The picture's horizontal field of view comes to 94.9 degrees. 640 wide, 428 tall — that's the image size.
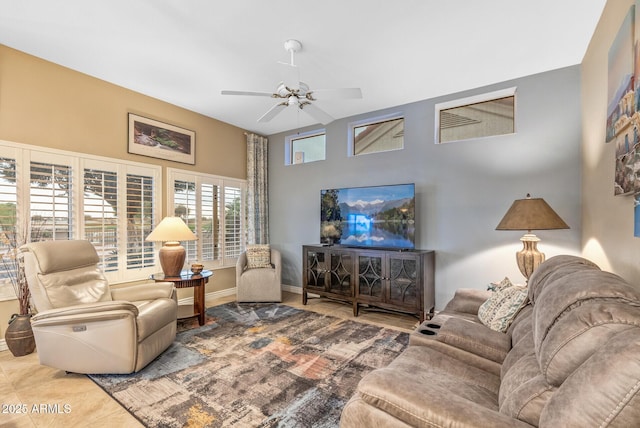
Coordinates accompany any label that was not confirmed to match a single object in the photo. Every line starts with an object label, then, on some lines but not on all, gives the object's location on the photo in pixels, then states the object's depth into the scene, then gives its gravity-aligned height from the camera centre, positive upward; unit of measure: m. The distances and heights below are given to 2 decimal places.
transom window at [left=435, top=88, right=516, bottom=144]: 3.48 +1.22
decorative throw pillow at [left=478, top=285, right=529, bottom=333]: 1.93 -0.65
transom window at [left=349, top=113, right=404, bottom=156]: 4.23 +1.21
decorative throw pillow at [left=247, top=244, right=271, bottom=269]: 4.59 -0.65
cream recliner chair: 2.24 -0.82
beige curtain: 5.18 +0.45
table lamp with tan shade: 2.53 -0.07
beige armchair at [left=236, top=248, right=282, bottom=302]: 4.34 -1.03
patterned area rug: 1.89 -1.27
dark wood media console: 3.46 -0.81
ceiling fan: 2.65 +1.14
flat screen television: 3.73 -0.02
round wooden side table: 3.33 -0.79
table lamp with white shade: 3.36 -0.27
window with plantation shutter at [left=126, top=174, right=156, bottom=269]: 3.68 -0.03
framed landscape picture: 3.77 +1.05
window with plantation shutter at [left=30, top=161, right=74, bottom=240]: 2.95 +0.18
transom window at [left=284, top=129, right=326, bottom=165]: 5.00 +1.21
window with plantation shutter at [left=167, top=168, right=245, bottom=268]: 4.25 +0.05
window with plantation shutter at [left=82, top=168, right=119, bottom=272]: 3.33 +0.04
